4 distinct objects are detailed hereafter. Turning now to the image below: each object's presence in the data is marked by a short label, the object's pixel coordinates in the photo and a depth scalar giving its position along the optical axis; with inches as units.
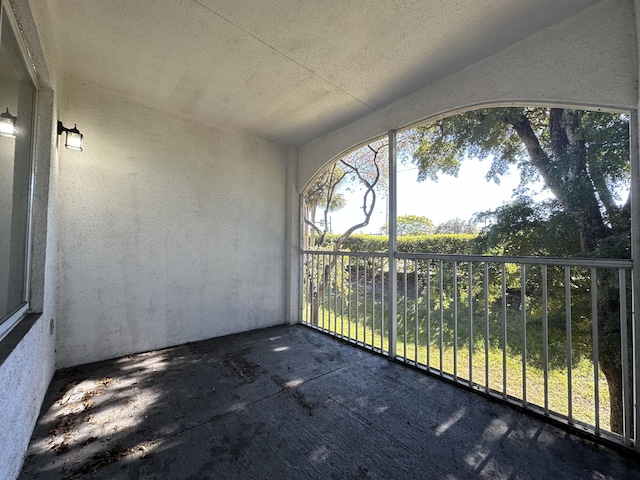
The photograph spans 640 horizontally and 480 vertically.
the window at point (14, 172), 51.1
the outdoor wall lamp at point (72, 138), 88.1
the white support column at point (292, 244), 158.6
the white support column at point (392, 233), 112.0
